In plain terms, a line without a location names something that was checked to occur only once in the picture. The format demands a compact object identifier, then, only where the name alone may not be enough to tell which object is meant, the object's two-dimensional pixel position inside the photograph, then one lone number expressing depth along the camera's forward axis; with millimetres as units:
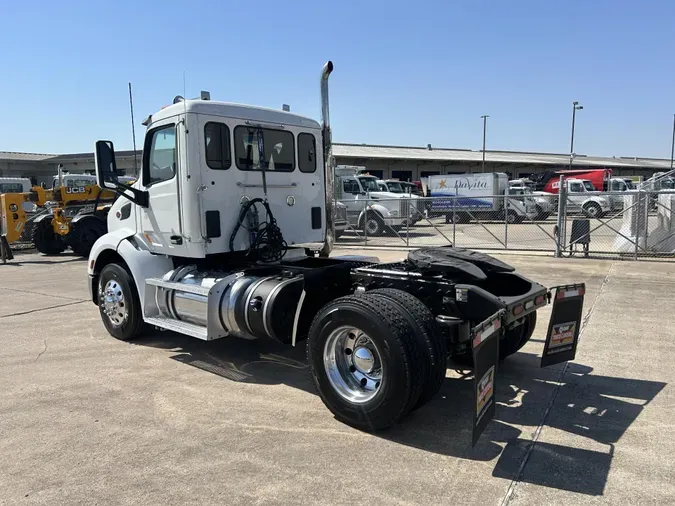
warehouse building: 51531
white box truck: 26609
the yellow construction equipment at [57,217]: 16453
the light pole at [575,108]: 57075
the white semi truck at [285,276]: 4098
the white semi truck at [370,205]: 20891
